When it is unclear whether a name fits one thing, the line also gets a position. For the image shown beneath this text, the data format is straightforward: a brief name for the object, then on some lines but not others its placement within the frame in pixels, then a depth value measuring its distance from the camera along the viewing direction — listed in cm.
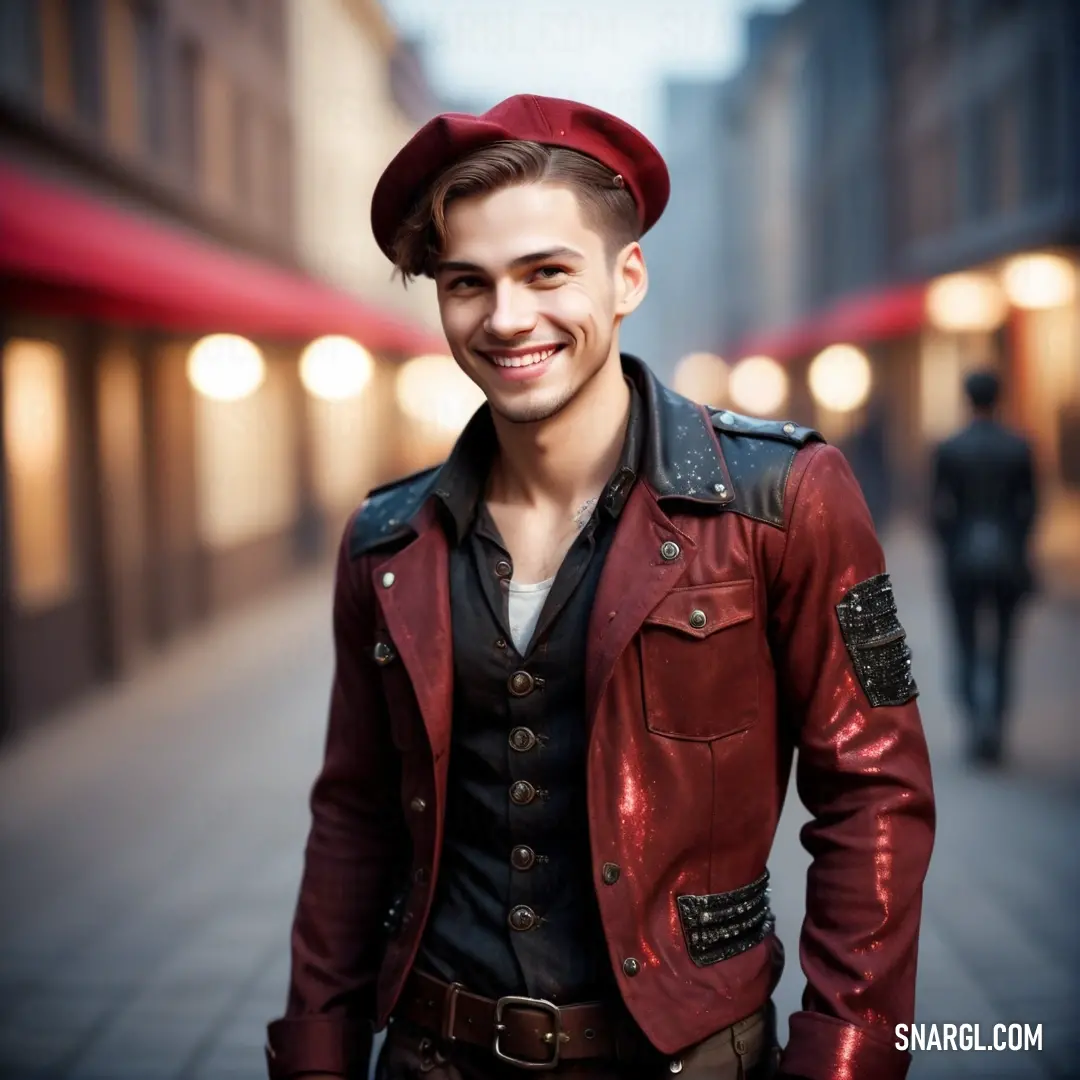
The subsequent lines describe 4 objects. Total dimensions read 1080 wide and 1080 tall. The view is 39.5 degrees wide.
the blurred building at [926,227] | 1886
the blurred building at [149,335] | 994
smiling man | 198
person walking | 775
